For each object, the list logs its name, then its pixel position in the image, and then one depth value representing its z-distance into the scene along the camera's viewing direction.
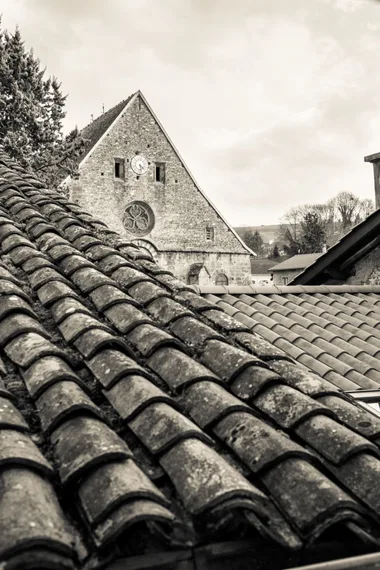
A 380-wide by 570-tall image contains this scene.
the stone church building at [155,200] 27.61
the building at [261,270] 63.28
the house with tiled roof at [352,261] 8.77
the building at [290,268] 52.05
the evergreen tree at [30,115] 22.19
